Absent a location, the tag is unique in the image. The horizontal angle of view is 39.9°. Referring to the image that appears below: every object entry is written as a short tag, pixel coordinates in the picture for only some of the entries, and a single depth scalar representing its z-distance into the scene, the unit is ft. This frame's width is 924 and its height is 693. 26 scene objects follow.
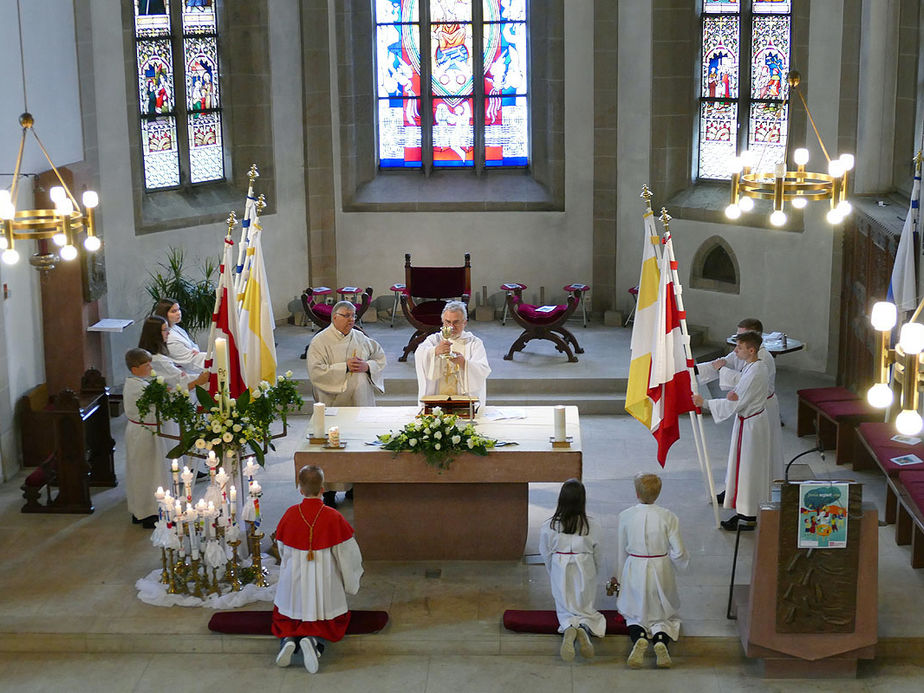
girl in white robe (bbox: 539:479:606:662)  27.12
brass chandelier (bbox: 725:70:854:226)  29.07
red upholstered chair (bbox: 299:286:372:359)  47.03
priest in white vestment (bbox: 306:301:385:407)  35.50
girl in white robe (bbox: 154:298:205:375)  36.37
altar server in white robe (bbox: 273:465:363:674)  26.84
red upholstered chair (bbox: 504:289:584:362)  45.88
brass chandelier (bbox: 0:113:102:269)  28.04
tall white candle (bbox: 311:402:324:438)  30.78
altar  31.22
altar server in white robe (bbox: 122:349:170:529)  33.35
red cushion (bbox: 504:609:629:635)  27.84
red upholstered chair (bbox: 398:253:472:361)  47.88
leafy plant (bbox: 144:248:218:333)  45.27
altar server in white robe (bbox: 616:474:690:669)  27.02
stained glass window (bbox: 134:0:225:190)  48.96
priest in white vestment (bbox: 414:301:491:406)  33.88
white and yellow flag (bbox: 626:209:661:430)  33.60
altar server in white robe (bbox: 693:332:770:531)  32.71
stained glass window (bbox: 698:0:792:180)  48.60
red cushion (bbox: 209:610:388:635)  28.09
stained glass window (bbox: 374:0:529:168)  53.21
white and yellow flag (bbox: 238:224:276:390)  35.27
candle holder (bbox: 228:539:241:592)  29.53
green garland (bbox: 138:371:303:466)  29.66
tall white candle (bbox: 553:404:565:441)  30.17
